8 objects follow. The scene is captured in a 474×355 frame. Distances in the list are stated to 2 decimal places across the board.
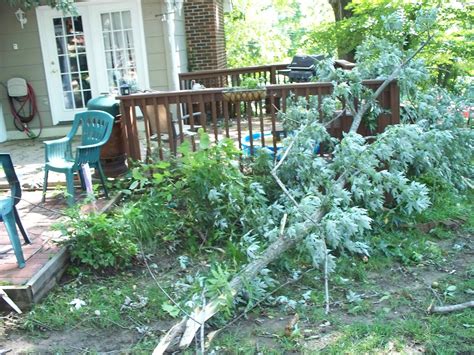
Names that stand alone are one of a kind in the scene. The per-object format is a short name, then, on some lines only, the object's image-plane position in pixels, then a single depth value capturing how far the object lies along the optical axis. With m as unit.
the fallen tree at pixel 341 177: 3.86
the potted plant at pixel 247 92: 5.57
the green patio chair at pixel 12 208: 3.88
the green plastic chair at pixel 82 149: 5.21
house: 9.06
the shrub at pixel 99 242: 4.12
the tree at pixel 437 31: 7.51
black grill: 9.26
